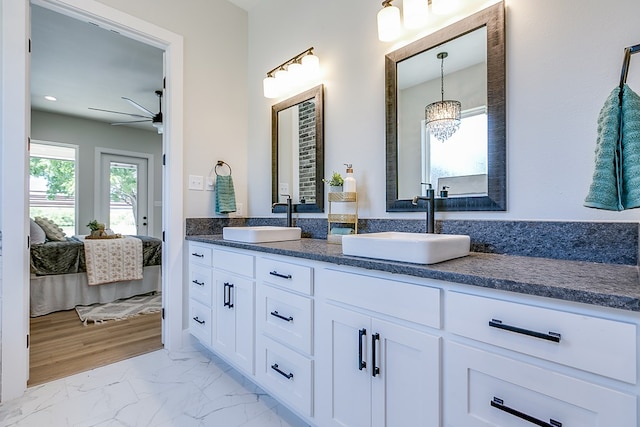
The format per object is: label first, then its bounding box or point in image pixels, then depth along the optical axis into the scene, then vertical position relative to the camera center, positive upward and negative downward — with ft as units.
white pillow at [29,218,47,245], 10.81 -0.80
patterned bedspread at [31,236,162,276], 10.27 -1.57
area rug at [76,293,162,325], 9.84 -3.31
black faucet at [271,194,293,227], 7.28 -0.02
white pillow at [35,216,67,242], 12.03 -0.71
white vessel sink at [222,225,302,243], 5.87 -0.45
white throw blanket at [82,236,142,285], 11.01 -1.74
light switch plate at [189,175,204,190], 7.84 +0.76
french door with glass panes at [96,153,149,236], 18.43 +1.12
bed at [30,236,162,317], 10.21 -2.44
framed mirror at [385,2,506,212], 4.32 +1.48
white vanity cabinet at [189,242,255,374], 5.52 -1.79
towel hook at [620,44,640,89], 2.49 +1.26
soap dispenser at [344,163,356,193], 5.84 +0.51
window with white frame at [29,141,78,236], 16.44 +1.58
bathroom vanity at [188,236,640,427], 2.21 -1.21
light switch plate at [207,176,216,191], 8.20 +0.77
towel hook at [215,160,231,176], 8.36 +1.29
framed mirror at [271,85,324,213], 6.91 +1.47
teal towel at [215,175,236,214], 8.14 +0.42
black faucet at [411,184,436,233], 4.71 +0.03
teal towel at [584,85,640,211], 2.54 +0.47
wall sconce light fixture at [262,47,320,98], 6.88 +3.22
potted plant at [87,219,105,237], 12.51 -0.69
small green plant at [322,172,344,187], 6.10 +0.61
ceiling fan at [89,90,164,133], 12.78 +4.93
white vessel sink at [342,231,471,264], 3.24 -0.41
